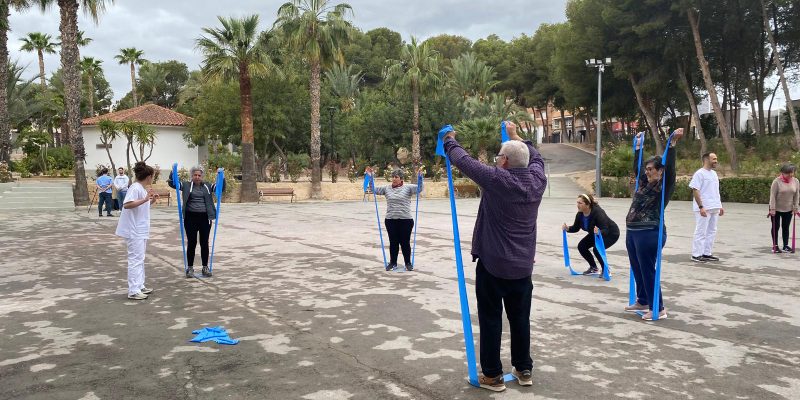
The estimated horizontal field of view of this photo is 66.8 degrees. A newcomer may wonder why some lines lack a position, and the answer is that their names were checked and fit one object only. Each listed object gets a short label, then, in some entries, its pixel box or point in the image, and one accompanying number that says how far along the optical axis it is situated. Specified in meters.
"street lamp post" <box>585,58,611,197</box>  31.72
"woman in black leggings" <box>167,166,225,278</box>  8.63
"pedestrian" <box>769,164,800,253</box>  10.49
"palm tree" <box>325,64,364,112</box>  59.86
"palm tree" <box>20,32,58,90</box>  51.66
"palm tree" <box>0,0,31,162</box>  25.90
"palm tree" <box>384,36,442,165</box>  37.56
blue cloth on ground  5.48
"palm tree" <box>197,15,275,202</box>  27.98
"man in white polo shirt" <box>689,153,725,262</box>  9.61
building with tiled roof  39.41
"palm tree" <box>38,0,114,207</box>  24.11
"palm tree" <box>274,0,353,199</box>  30.06
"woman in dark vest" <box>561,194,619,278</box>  8.33
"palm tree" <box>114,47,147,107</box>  59.97
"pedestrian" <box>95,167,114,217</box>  19.55
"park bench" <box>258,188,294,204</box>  30.05
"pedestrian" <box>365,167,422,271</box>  9.09
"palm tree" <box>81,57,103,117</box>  54.62
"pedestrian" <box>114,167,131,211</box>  18.85
